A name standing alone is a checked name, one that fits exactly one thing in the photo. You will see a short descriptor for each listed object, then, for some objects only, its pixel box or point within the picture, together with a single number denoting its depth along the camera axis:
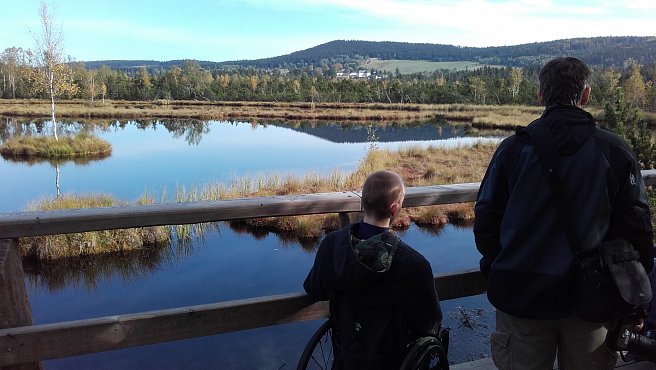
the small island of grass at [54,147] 21.48
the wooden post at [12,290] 1.72
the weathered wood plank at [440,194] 2.31
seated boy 1.64
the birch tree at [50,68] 24.92
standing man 1.58
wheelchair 1.71
